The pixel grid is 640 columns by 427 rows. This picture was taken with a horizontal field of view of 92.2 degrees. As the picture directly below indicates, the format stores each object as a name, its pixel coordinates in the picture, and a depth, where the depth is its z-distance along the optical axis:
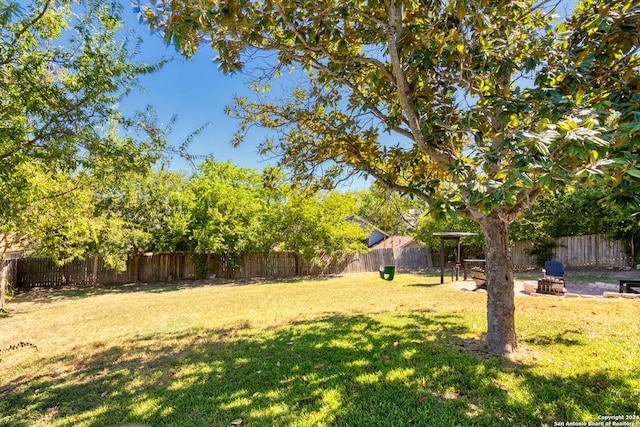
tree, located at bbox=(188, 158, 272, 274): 16.91
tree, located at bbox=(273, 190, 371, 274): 18.50
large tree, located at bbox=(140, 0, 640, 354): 2.25
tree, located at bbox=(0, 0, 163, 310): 3.41
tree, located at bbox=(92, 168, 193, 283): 14.20
